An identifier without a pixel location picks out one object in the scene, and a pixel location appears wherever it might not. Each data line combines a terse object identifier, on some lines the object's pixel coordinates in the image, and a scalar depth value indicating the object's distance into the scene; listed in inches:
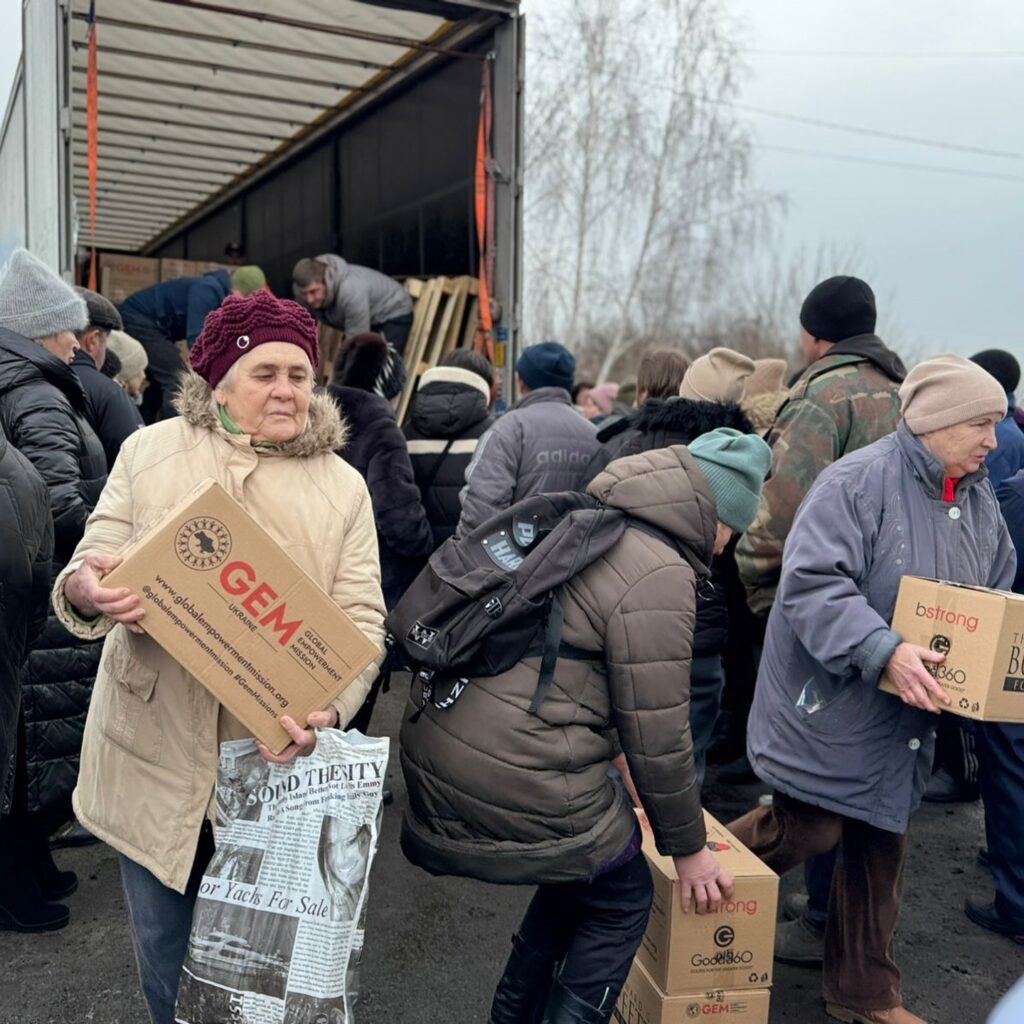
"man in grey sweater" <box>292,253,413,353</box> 282.5
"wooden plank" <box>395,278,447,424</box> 296.5
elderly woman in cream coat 85.2
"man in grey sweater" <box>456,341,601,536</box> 166.9
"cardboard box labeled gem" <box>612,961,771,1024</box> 102.3
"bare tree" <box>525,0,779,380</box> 935.7
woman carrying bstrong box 111.3
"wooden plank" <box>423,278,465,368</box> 294.4
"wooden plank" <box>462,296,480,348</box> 290.8
